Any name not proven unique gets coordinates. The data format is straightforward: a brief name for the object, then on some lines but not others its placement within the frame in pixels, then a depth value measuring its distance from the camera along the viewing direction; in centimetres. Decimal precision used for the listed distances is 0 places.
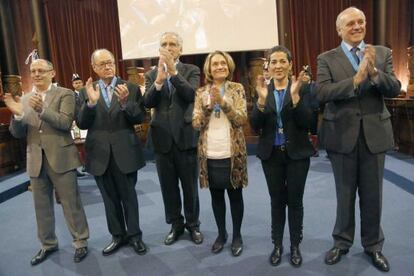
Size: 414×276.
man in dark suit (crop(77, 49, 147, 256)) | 230
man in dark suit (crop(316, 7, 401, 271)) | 191
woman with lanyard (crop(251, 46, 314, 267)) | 198
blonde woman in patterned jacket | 214
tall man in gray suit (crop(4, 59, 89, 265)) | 230
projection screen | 614
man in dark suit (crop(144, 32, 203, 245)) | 233
